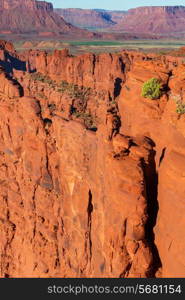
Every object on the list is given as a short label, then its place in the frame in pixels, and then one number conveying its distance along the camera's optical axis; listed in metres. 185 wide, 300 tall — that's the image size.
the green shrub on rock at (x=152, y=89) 28.86
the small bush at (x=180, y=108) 25.53
